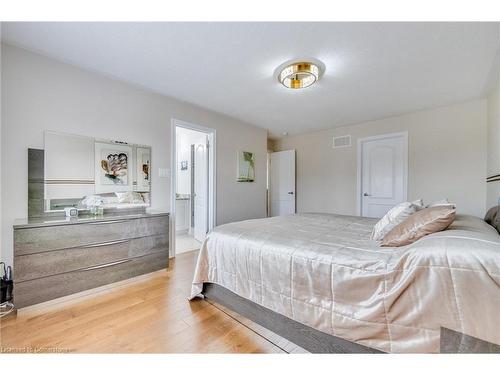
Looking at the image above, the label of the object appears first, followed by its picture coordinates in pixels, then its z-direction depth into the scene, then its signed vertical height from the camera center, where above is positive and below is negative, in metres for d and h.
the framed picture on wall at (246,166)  4.17 +0.41
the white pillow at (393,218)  1.53 -0.22
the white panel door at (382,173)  3.77 +0.26
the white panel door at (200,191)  3.81 -0.08
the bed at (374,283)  0.90 -0.49
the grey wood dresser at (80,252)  1.73 -0.62
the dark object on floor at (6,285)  1.81 -0.84
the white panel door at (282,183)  5.08 +0.10
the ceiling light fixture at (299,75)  2.19 +1.19
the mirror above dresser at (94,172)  2.17 +0.16
